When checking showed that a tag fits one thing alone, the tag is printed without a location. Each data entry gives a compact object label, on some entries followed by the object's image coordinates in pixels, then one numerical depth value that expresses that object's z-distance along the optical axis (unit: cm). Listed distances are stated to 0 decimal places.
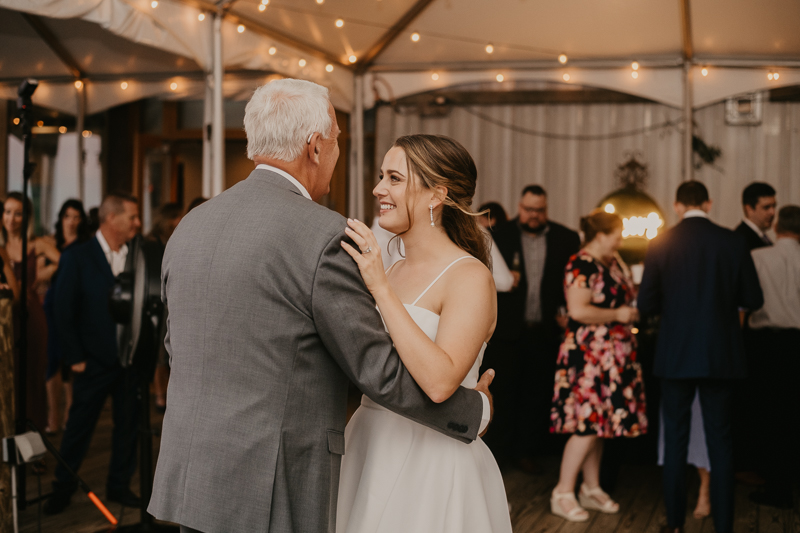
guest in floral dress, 364
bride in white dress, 153
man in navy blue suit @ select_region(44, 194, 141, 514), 373
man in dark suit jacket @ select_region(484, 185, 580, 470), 452
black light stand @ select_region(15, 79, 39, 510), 296
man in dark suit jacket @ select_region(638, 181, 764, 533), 332
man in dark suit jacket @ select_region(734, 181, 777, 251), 443
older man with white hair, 130
